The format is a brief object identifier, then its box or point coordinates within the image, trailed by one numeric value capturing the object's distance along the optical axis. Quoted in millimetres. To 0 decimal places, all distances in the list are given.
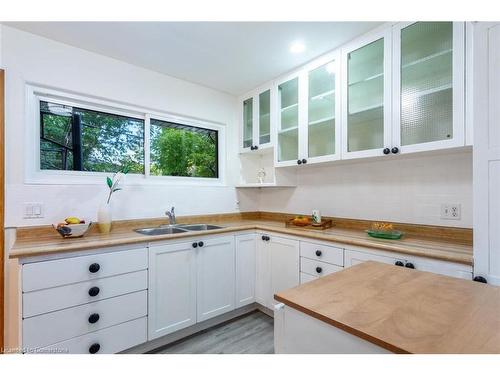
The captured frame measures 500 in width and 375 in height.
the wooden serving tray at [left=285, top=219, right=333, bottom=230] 2258
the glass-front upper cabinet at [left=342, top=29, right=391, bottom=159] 1806
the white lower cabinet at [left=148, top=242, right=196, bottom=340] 1860
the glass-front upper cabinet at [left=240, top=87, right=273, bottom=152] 2783
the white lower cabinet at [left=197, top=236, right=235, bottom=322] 2121
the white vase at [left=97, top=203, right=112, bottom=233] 2006
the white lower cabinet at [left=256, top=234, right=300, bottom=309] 2162
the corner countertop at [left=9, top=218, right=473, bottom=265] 1396
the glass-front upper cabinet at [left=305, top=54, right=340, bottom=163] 2125
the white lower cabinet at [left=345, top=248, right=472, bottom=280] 1290
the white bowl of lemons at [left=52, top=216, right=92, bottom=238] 1713
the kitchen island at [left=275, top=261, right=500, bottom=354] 564
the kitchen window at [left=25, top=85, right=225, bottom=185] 1986
